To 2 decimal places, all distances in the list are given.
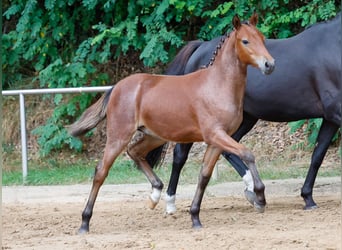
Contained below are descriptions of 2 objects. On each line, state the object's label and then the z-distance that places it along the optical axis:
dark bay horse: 13.40
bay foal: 11.55
